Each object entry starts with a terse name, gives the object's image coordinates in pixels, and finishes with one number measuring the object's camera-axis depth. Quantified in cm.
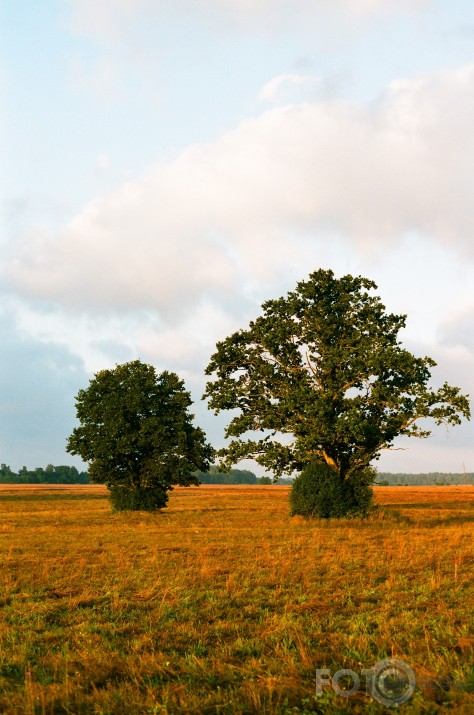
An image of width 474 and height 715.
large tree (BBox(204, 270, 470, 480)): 3619
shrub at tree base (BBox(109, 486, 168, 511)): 4716
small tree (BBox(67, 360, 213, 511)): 4666
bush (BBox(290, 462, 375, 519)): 3722
